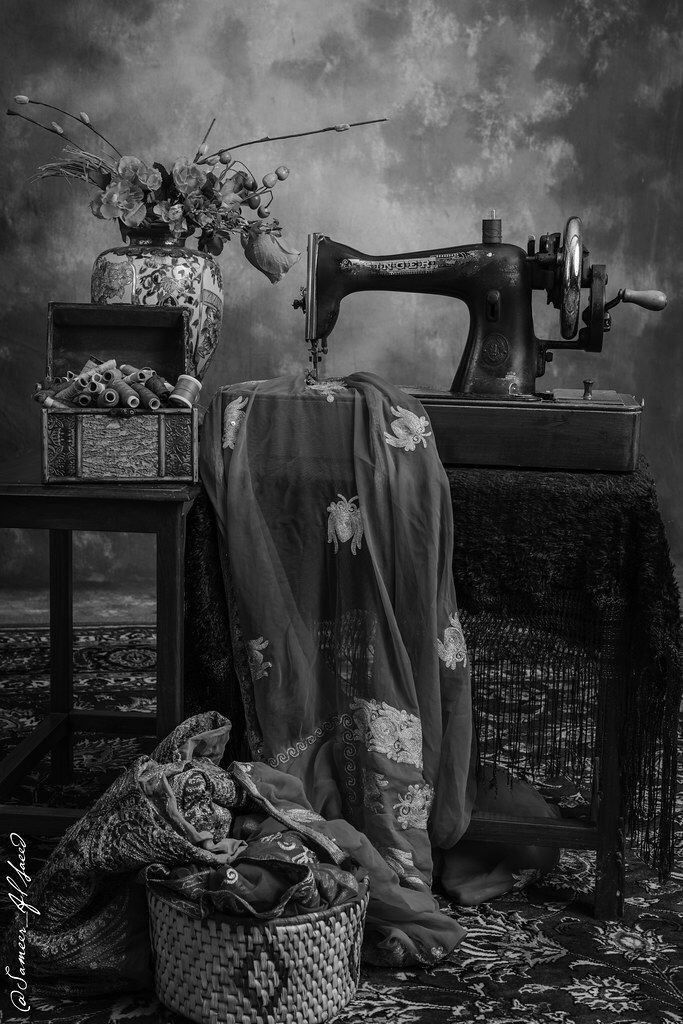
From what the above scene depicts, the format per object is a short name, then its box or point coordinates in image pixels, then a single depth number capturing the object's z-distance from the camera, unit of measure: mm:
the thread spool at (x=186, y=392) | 2201
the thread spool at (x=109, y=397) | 2170
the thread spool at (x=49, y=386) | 2228
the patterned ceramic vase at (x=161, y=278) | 2551
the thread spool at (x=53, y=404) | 2162
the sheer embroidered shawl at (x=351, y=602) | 2305
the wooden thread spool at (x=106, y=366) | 2203
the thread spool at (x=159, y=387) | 2223
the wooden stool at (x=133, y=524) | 2158
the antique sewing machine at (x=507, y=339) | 2361
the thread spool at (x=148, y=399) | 2182
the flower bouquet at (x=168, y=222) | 2537
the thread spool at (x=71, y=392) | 2188
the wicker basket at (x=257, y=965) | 1895
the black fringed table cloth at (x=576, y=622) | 2279
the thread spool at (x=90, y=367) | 2200
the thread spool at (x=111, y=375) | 2207
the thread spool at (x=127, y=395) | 2174
